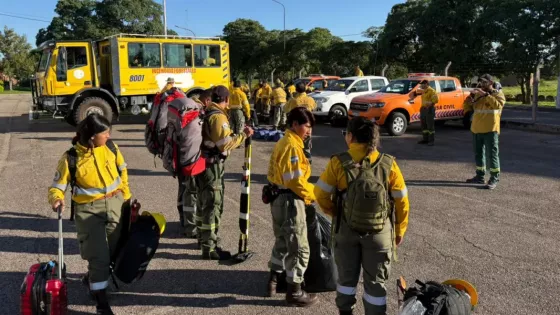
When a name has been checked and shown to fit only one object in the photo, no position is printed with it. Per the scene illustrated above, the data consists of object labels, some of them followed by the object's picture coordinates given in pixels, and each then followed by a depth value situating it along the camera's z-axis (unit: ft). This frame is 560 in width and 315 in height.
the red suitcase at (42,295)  10.41
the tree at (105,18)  149.18
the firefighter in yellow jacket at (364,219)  9.76
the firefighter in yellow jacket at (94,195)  11.22
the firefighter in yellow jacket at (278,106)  48.24
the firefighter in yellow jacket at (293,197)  11.78
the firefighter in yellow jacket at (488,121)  24.54
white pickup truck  54.13
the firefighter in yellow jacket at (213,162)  15.03
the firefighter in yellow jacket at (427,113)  38.52
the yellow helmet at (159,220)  12.75
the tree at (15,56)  198.90
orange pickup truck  44.55
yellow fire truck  47.21
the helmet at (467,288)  10.25
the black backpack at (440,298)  9.21
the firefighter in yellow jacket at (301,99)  34.05
